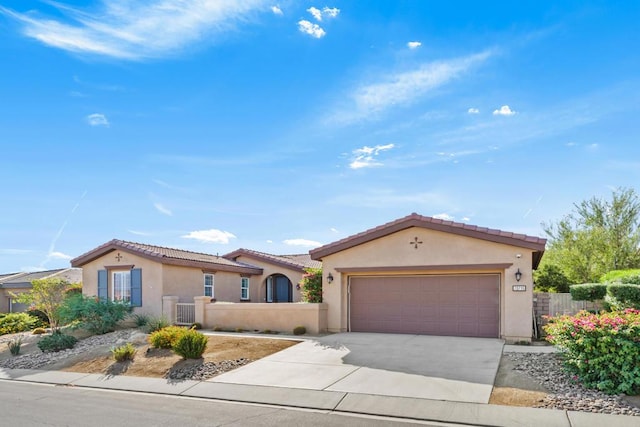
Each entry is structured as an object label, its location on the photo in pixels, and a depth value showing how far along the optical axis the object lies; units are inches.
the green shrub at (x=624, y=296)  569.9
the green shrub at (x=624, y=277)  644.9
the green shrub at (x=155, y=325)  698.8
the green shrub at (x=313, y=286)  791.1
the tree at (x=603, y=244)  1111.0
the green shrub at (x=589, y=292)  625.9
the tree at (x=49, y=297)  775.1
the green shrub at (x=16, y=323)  916.0
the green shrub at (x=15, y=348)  657.0
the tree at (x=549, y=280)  829.2
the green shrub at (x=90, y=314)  758.5
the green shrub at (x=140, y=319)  788.7
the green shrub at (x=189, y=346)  514.6
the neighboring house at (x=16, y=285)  1210.6
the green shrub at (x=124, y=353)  543.2
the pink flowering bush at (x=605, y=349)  362.6
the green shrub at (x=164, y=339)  569.0
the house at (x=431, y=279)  623.5
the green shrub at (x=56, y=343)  655.8
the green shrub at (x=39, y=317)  959.2
